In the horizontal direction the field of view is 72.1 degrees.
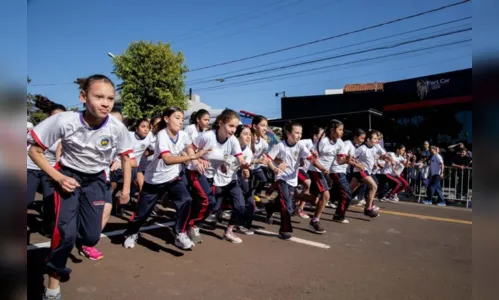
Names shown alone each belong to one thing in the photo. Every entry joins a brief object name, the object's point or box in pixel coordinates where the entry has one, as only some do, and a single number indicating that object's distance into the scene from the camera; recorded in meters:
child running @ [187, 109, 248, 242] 4.65
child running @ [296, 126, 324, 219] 6.43
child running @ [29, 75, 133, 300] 2.71
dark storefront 13.48
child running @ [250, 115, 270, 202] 6.03
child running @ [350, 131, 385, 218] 6.80
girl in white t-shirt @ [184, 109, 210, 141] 6.41
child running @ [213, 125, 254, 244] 4.86
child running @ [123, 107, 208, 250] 4.28
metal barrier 9.84
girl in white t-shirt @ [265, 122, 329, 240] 5.04
